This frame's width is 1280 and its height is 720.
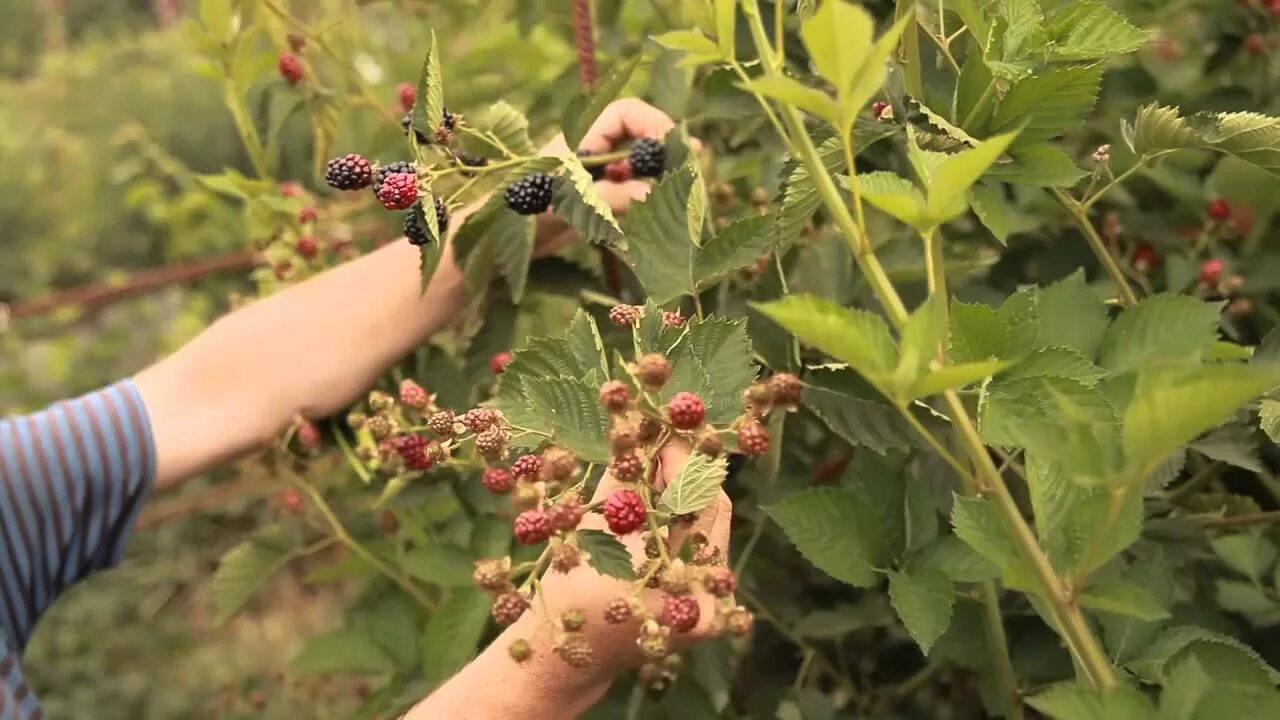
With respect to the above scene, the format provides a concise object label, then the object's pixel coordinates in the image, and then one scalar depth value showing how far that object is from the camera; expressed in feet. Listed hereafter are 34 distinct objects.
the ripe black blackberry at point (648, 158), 2.07
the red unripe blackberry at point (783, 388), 1.31
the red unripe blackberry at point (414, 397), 1.72
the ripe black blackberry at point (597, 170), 2.27
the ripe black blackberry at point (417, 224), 1.72
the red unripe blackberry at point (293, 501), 2.68
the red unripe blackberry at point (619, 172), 2.18
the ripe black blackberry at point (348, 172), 1.70
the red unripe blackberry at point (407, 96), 2.68
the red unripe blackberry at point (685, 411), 1.23
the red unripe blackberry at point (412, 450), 1.97
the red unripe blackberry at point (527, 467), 1.34
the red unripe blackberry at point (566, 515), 1.25
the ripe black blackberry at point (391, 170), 1.60
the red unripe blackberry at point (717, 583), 1.25
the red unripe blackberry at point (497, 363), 2.04
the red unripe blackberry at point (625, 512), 1.26
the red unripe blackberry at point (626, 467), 1.23
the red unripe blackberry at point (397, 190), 1.54
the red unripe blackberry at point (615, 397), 1.22
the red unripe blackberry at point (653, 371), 1.24
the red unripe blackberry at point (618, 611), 1.26
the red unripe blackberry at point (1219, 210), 2.40
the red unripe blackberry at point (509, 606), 1.33
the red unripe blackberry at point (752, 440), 1.26
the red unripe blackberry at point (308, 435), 2.60
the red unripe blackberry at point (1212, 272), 2.20
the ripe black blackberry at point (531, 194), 1.88
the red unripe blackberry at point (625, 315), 1.47
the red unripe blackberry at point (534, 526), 1.25
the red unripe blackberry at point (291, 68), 2.58
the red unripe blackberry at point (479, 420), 1.46
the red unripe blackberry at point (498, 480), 1.59
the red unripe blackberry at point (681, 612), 1.24
